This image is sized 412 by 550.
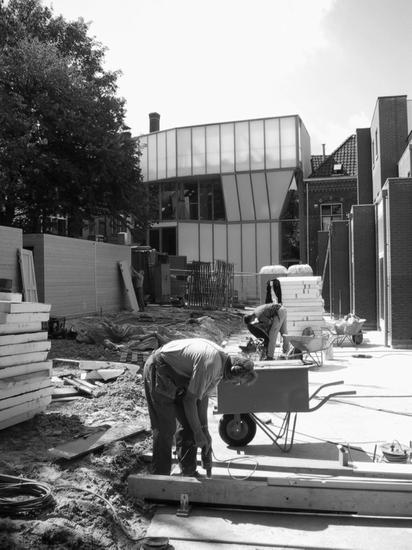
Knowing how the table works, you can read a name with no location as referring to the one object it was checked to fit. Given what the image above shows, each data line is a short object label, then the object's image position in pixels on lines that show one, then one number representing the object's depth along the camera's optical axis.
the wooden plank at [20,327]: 6.43
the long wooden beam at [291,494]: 4.61
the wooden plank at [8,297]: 6.84
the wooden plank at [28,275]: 14.90
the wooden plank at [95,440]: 5.61
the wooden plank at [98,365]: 10.09
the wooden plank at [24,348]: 6.39
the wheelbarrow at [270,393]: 6.17
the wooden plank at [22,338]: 6.39
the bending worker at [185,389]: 4.64
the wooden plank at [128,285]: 22.44
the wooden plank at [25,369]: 6.36
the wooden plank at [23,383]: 6.31
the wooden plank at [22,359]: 6.37
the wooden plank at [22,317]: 6.43
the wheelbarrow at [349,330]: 16.33
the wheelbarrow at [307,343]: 11.31
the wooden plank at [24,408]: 6.32
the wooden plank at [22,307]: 6.47
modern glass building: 37.72
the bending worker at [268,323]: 11.16
